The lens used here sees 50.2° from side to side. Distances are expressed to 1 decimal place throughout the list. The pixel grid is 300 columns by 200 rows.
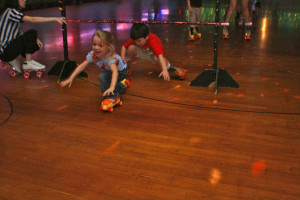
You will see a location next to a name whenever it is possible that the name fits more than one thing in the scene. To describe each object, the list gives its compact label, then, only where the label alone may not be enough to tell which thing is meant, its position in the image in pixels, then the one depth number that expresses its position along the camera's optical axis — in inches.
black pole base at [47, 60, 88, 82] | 122.8
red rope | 104.3
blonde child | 91.3
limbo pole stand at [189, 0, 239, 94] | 107.9
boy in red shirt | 111.7
